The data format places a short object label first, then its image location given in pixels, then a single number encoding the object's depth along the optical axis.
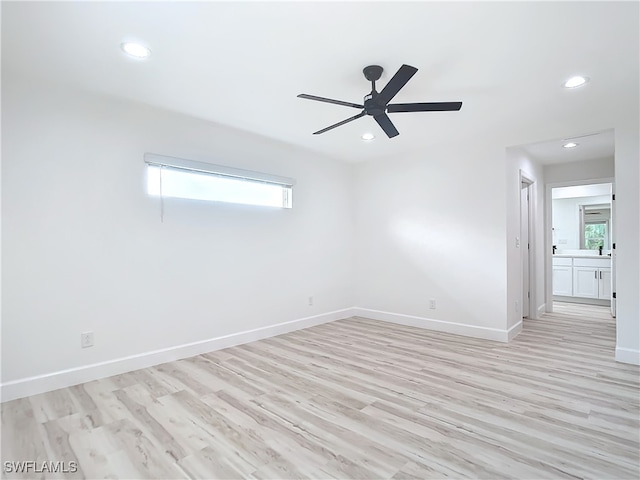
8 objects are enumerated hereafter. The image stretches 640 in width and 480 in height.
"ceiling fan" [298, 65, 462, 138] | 2.31
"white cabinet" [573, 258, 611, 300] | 5.91
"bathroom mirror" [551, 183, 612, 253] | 6.62
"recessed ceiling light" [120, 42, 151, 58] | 2.14
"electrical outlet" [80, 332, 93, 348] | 2.77
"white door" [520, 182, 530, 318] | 4.94
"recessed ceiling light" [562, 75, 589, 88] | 2.57
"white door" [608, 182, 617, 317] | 5.09
